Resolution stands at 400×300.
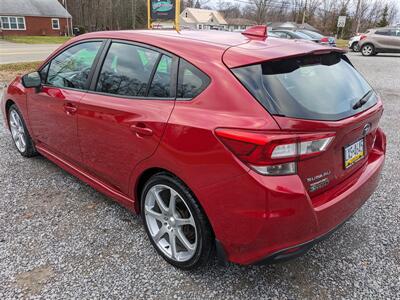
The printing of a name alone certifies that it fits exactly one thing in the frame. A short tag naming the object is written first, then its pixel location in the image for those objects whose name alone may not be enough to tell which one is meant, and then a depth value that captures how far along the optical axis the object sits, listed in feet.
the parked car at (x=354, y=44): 75.72
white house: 263.08
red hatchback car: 5.97
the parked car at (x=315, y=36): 55.97
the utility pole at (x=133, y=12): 172.76
